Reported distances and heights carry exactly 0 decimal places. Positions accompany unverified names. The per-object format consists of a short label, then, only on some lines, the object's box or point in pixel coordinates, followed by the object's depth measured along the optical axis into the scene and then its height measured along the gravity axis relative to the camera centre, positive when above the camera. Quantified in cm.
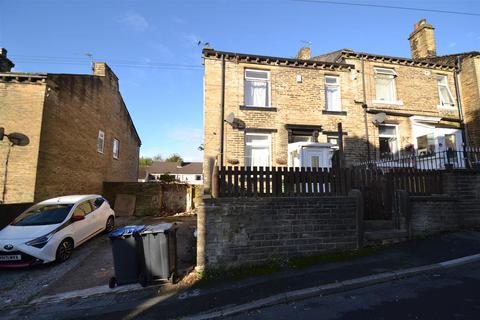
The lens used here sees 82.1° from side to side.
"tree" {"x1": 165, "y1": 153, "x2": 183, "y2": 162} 6844 +865
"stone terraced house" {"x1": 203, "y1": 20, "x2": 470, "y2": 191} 1220 +408
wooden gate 769 +19
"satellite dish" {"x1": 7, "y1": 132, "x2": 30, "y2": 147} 1174 +229
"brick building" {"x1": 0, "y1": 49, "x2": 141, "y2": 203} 1170 +305
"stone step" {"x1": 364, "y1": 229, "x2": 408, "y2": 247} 690 -112
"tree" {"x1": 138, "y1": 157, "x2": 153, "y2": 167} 6396 +742
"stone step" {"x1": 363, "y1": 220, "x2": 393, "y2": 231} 733 -84
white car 689 -107
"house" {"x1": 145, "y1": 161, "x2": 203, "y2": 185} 4953 +422
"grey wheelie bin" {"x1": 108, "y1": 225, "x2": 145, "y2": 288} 565 -134
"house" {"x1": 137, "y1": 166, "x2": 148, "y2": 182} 4710 +332
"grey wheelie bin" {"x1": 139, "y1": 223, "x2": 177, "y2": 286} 569 -129
